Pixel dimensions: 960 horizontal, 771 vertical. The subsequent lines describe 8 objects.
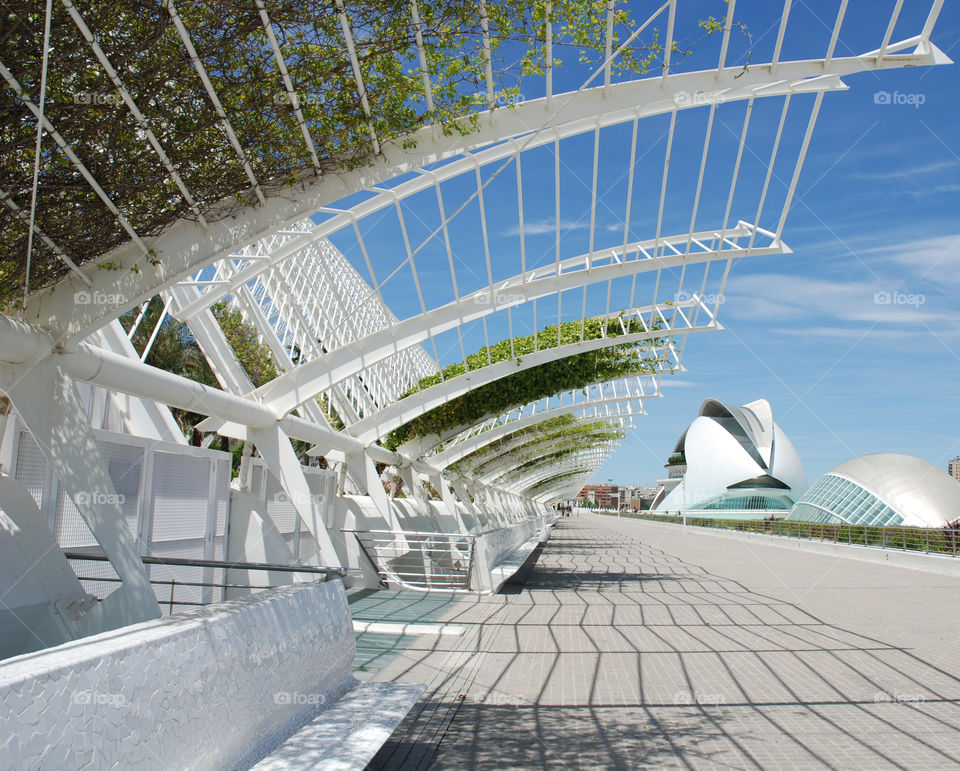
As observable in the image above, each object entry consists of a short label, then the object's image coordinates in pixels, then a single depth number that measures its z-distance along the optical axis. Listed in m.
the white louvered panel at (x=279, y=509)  13.95
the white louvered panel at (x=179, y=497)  9.93
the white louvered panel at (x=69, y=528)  8.10
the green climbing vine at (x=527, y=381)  19.97
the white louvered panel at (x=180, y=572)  10.14
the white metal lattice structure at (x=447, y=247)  6.87
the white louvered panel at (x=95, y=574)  8.66
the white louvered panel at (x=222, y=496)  11.81
